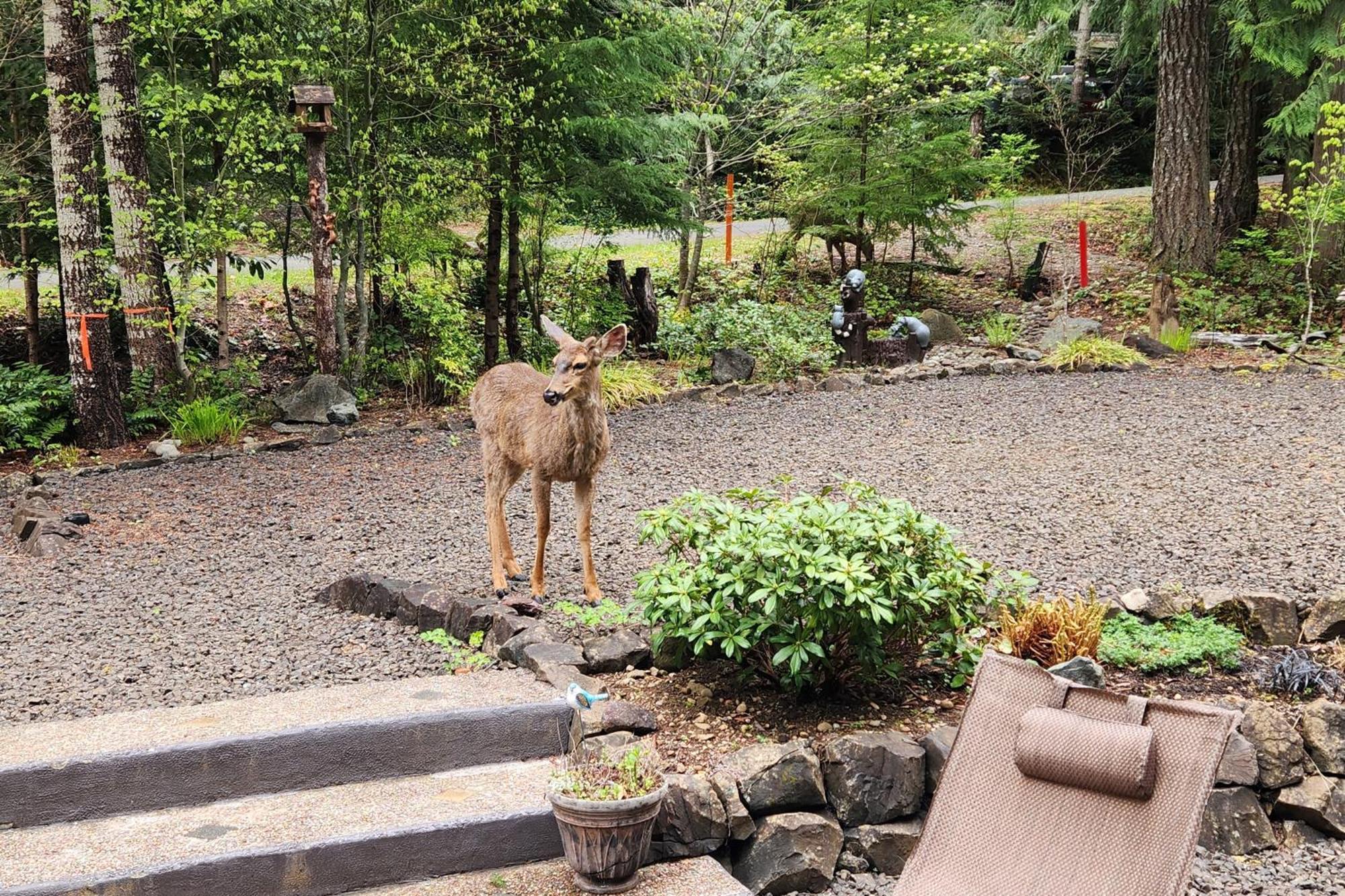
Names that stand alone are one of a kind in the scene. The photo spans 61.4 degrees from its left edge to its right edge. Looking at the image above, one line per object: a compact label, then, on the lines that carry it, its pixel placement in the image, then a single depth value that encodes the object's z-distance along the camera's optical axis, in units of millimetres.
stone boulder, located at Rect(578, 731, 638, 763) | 4000
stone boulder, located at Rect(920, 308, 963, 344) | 13375
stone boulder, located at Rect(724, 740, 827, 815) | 3928
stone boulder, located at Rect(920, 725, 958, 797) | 4055
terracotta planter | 3486
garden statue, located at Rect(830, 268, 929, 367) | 12172
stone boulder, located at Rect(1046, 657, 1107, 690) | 4238
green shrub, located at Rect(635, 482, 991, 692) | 4086
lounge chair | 3088
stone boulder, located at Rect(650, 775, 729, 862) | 3842
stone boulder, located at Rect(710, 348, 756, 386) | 11469
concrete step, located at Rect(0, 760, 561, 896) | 3447
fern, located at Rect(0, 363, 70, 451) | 9477
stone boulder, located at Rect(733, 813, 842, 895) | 3889
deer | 4988
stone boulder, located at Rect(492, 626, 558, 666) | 4949
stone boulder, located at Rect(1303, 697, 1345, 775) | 4215
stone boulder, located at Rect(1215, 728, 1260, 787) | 4188
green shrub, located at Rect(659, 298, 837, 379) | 11734
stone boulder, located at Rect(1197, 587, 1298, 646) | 4879
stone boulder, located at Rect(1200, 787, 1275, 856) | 4145
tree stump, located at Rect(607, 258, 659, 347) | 12898
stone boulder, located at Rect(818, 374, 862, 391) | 11336
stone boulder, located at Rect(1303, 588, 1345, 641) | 4844
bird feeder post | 9312
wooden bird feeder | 9242
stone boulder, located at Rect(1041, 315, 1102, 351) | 12485
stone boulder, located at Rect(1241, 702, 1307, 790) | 4199
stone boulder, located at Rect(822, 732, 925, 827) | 4000
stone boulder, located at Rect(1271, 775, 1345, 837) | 4164
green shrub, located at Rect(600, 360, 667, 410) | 10656
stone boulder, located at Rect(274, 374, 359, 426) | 10297
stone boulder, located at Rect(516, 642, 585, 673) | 4777
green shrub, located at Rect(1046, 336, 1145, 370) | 11570
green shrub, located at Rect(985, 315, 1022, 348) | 12781
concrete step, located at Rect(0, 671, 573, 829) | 3908
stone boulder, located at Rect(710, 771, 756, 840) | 3896
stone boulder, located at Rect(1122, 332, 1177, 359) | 11867
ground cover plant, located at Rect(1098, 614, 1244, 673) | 4660
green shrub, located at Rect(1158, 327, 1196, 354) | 12000
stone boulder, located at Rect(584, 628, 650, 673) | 4785
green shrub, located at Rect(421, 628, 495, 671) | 5000
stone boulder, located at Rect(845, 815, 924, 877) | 4016
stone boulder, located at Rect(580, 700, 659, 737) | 4168
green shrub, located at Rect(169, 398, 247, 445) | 9719
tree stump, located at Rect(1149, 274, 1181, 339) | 12469
